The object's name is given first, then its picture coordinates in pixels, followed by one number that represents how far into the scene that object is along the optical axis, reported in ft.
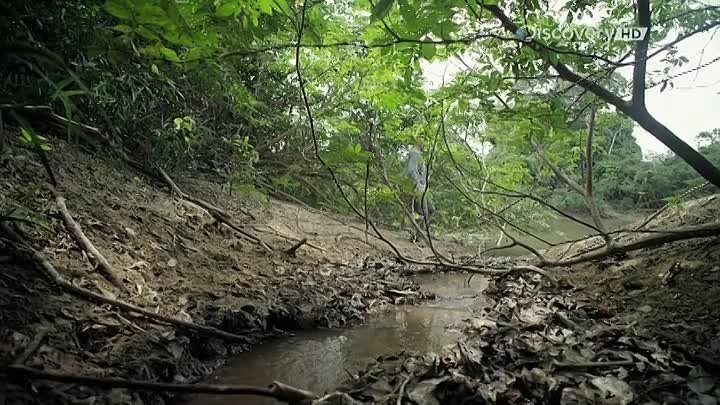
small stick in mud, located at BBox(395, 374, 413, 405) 6.55
